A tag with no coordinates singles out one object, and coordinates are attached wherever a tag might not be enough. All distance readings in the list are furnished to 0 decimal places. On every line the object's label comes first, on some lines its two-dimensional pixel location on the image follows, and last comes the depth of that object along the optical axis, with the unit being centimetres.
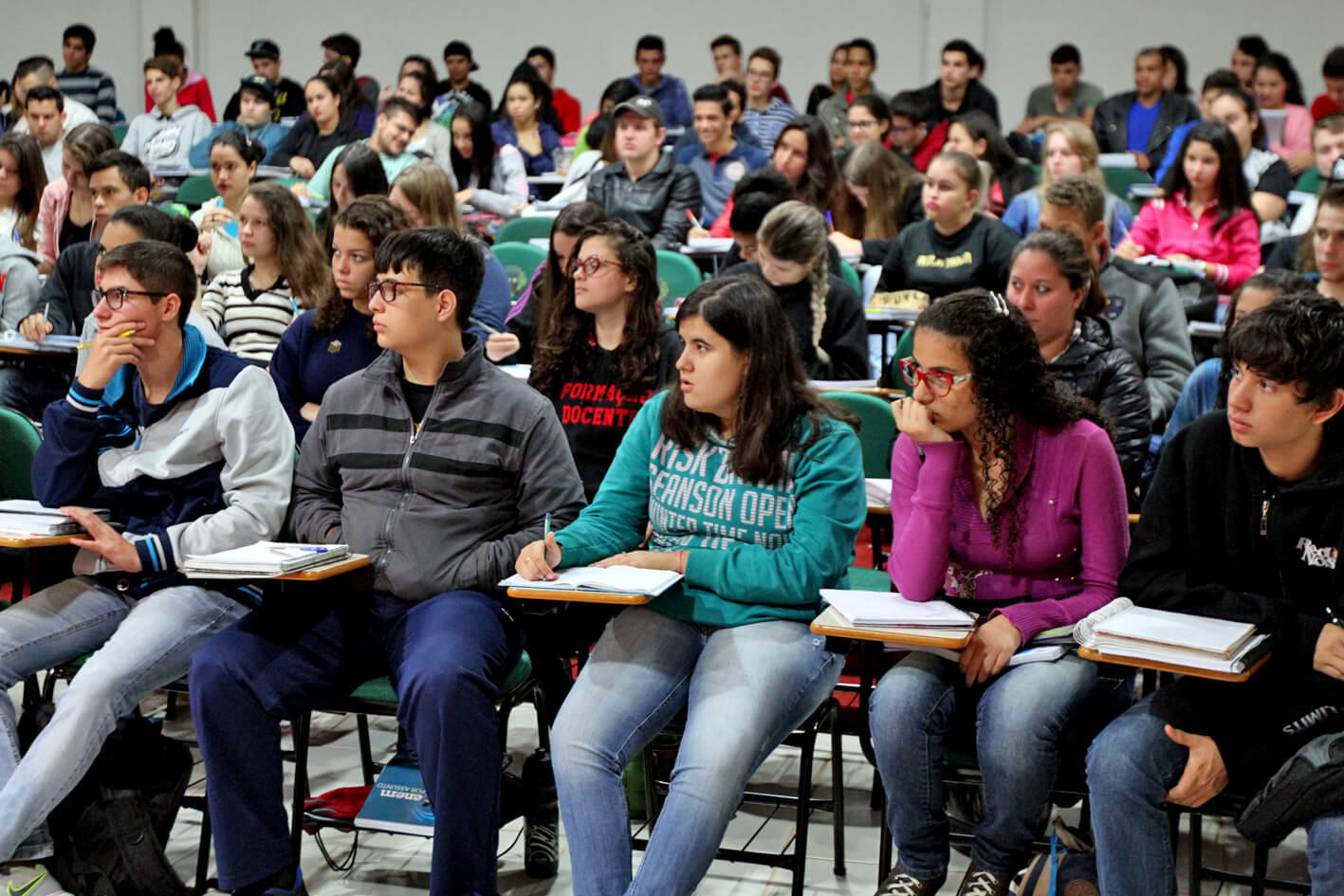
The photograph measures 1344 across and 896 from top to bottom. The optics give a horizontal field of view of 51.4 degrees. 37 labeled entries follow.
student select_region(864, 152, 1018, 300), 518
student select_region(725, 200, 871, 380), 423
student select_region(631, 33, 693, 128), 1030
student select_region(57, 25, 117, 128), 1059
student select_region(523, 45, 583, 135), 1087
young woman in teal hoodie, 237
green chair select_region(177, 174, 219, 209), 727
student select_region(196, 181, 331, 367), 441
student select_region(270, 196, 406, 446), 370
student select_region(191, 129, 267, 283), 537
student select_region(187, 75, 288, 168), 884
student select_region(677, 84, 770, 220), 701
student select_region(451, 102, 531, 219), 757
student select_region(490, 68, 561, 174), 833
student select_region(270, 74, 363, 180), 808
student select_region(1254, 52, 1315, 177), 823
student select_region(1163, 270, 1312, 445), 330
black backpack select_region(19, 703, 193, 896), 265
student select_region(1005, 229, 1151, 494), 327
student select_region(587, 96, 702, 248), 631
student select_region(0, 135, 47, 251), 592
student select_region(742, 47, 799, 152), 882
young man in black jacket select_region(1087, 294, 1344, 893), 220
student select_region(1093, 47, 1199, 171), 848
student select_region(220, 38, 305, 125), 1013
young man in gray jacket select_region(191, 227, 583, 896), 249
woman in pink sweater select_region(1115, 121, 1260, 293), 539
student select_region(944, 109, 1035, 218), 691
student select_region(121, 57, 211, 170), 890
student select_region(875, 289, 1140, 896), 236
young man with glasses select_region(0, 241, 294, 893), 275
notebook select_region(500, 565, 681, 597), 237
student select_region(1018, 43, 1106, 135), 953
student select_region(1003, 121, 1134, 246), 588
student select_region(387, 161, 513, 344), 490
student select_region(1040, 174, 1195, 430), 402
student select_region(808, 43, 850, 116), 976
